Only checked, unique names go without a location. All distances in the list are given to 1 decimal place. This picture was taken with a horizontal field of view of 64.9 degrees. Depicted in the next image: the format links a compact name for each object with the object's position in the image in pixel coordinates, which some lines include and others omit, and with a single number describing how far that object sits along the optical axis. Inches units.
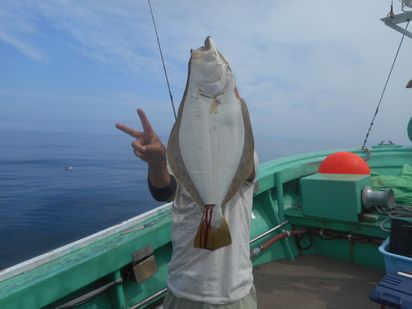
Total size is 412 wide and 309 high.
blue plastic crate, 112.6
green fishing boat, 88.0
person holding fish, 61.0
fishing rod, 98.8
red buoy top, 172.9
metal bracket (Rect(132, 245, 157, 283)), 99.9
